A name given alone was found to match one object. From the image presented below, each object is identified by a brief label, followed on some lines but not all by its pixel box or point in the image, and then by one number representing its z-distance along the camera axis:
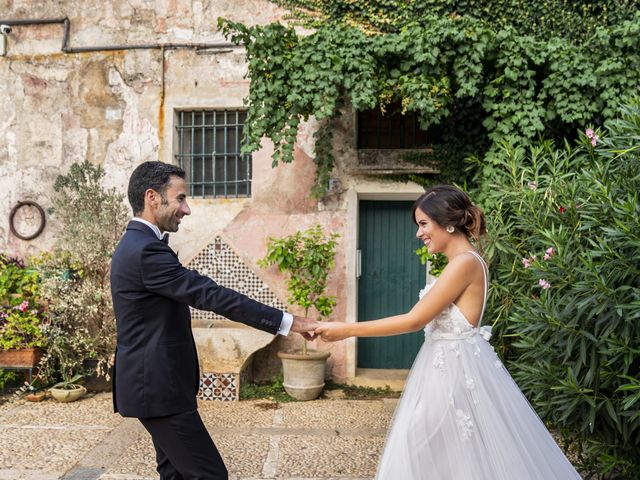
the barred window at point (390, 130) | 7.55
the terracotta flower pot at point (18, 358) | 6.79
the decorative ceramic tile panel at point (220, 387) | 6.86
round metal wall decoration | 7.74
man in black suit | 2.72
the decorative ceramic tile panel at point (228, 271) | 7.56
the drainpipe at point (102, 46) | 7.52
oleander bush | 3.52
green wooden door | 7.82
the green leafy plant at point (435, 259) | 6.72
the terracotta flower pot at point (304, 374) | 6.89
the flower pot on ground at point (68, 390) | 6.70
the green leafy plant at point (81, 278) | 6.85
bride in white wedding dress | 2.58
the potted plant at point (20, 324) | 6.77
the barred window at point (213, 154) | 7.70
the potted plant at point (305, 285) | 6.90
